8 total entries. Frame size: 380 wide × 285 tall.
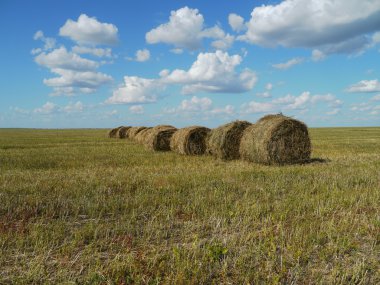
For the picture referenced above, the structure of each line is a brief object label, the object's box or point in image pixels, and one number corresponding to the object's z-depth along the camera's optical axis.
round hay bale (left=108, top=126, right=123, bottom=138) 40.63
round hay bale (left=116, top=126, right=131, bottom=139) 38.53
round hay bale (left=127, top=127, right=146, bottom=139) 33.31
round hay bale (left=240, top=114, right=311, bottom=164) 12.95
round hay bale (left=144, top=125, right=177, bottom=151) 20.00
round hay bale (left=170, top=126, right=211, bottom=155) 17.09
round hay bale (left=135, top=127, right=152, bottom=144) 27.17
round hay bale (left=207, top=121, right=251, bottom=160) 14.59
